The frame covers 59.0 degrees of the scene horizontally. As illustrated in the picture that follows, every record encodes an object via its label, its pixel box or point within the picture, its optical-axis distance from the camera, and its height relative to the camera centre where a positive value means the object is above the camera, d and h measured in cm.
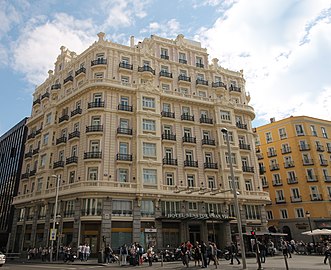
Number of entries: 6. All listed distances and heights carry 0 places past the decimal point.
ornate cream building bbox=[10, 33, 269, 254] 3192 +1156
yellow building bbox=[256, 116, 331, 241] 4606 +1134
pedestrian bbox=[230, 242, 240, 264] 2681 -26
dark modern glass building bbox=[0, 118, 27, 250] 4805 +1390
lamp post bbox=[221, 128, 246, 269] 1860 +103
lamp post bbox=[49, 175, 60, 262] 2775 +143
